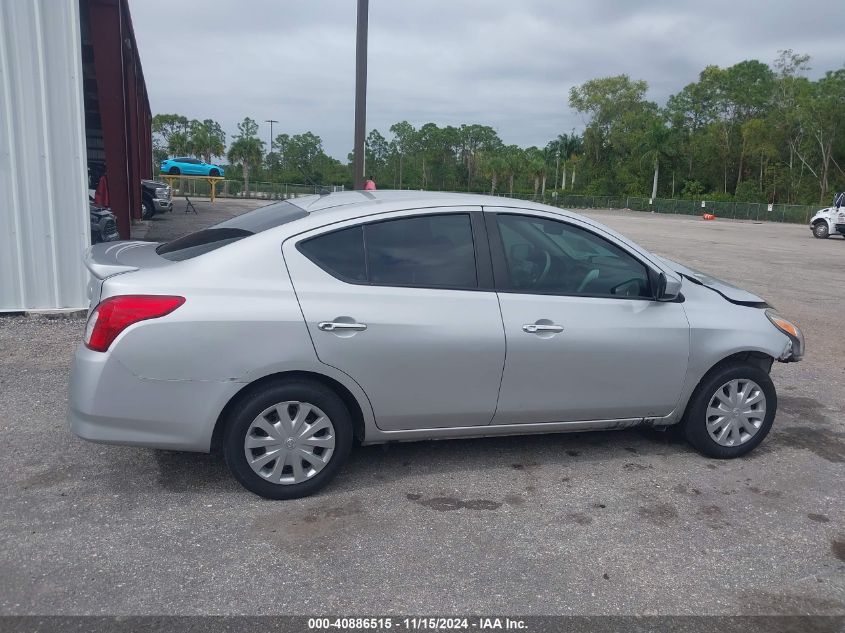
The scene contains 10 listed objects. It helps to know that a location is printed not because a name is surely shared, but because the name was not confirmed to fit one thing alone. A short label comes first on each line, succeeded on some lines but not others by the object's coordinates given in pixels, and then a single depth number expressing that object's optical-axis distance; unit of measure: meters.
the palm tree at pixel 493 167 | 91.71
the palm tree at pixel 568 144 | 101.25
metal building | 7.51
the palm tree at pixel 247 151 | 61.59
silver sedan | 3.65
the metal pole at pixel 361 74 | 10.02
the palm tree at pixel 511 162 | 93.94
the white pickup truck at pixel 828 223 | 30.33
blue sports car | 43.19
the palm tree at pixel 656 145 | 83.25
